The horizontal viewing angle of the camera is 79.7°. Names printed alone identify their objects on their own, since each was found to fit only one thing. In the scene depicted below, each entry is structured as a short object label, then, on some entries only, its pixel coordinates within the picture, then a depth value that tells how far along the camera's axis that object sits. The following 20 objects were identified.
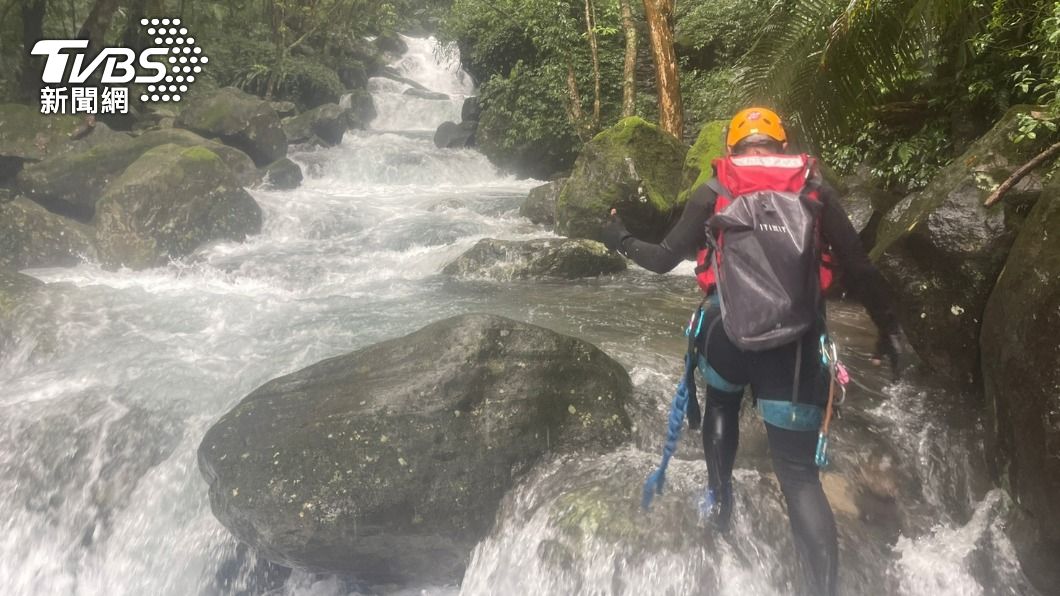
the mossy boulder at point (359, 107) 21.25
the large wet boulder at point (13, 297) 6.83
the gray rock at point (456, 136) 19.36
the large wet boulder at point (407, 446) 4.04
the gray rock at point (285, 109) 19.73
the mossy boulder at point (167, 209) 9.65
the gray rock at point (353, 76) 24.00
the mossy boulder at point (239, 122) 14.29
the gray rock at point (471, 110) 20.14
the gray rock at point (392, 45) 28.87
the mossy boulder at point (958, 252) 4.01
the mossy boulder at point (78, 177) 10.47
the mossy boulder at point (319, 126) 18.31
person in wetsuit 2.72
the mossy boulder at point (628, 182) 9.46
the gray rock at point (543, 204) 11.86
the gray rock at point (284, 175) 14.45
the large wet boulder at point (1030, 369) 3.01
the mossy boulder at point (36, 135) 11.46
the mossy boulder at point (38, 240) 9.66
